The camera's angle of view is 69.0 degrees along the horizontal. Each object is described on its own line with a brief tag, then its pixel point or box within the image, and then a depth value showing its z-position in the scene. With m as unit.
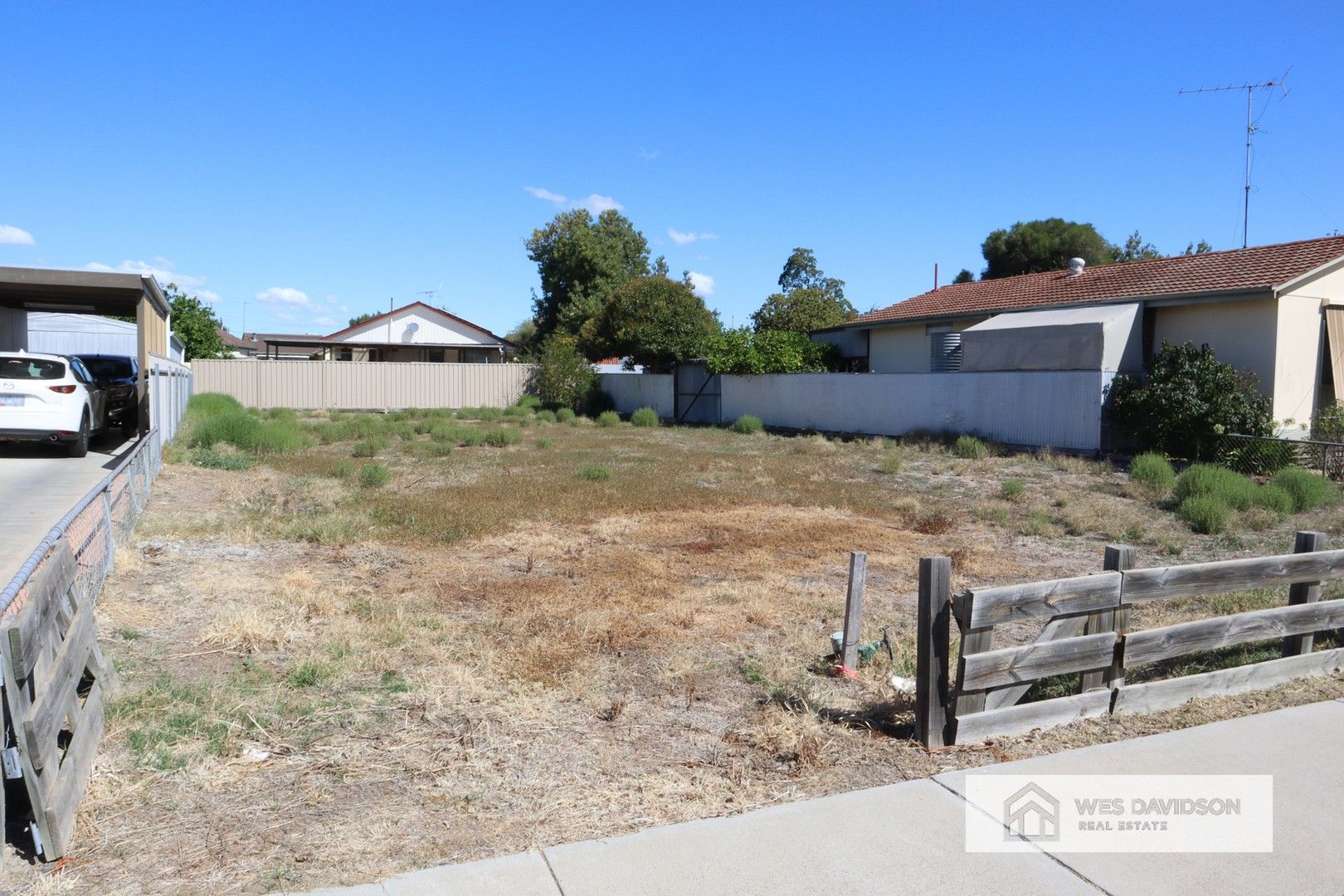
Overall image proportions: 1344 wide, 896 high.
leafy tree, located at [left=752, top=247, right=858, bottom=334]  46.78
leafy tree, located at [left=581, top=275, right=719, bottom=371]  38.94
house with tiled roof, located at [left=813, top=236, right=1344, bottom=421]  21.14
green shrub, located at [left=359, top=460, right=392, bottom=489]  16.61
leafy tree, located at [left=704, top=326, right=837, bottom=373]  34.16
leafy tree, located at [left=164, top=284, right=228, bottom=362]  43.84
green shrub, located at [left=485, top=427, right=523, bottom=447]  25.94
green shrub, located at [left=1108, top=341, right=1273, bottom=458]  20.06
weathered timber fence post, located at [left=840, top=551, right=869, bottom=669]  6.81
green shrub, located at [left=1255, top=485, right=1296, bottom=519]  14.35
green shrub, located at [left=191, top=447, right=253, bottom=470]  18.33
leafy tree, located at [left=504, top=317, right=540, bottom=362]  52.17
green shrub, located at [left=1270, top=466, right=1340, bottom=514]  14.83
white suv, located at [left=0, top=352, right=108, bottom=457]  15.51
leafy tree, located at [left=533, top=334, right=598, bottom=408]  41.12
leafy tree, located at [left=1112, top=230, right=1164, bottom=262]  55.03
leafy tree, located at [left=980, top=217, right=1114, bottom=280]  51.43
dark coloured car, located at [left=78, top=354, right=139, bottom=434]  20.03
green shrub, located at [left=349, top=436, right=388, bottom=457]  22.61
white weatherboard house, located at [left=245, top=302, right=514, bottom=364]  54.81
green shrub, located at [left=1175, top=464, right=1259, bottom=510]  14.58
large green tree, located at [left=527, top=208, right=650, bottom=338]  59.91
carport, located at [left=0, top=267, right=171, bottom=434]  16.19
